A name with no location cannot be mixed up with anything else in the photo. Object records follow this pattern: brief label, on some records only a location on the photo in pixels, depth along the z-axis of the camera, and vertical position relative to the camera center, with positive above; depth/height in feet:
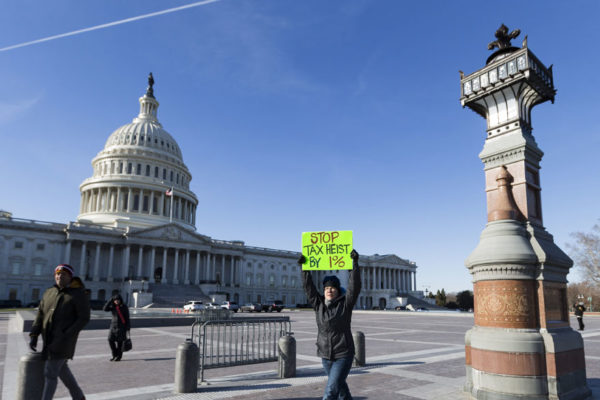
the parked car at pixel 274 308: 195.21 -17.29
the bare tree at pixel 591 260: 180.04 +7.09
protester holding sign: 18.06 -2.56
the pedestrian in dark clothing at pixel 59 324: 20.15 -2.75
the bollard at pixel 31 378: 20.60 -5.50
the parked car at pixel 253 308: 185.51 -16.86
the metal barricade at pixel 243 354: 34.57 -8.36
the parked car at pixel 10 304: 199.00 -17.45
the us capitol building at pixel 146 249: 223.71 +12.87
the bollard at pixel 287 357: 32.73 -6.80
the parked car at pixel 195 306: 162.08 -14.27
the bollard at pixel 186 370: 27.68 -6.68
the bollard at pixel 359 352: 37.63 -7.22
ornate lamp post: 22.56 +0.48
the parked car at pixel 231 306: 174.73 -15.06
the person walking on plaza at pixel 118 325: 40.88 -5.62
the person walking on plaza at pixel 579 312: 82.82 -7.34
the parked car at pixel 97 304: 180.11 -15.84
